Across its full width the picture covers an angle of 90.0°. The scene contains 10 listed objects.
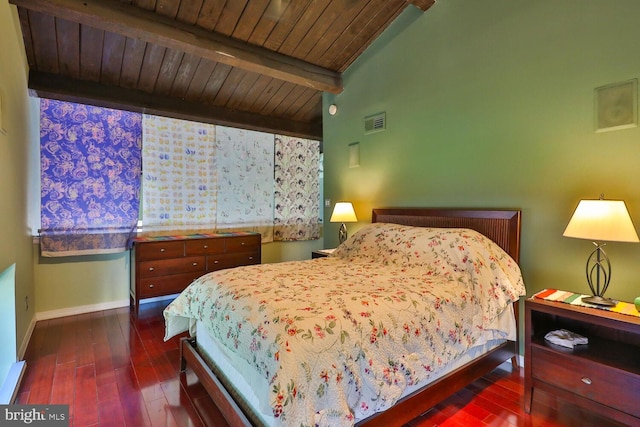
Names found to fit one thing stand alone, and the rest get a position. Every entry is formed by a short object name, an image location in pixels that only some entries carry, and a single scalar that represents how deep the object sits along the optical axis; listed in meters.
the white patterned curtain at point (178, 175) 3.69
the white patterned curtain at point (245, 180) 4.22
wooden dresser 3.34
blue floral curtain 3.18
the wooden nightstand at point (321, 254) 3.55
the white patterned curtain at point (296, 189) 4.72
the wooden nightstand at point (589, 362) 1.53
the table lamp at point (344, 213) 3.59
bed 1.25
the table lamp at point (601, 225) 1.61
